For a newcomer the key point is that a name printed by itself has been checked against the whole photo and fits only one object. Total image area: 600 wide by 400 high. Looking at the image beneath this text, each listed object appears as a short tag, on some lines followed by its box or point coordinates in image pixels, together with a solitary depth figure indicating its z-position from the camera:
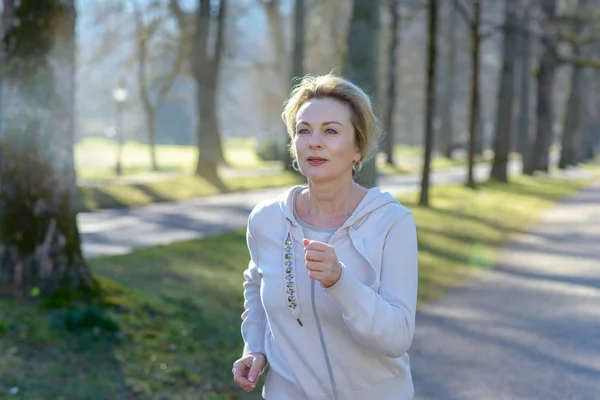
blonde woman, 3.16
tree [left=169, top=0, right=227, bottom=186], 31.45
